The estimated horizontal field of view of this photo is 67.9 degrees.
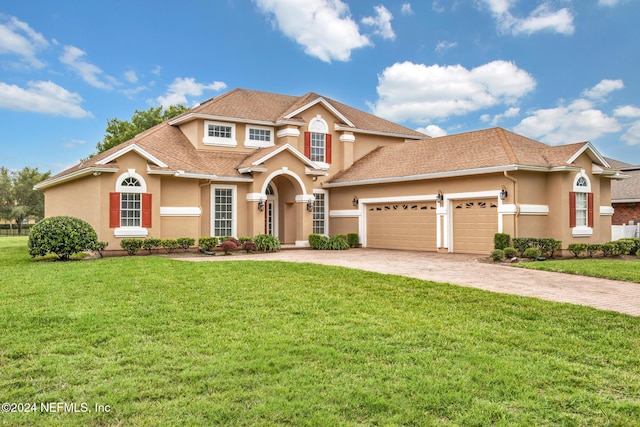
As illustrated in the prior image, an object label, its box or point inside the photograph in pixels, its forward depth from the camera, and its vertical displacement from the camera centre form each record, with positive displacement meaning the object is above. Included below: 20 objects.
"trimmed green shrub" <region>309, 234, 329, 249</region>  20.48 -0.92
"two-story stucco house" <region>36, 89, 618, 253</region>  17.19 +1.49
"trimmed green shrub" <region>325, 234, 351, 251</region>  20.54 -1.05
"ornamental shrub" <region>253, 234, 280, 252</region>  18.67 -0.90
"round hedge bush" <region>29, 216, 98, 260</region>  14.75 -0.53
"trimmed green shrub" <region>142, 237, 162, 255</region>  16.89 -0.81
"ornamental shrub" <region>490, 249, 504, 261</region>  15.17 -1.15
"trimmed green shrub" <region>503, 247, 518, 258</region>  15.53 -1.07
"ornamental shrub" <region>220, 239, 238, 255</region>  17.83 -0.98
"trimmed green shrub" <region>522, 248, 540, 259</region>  15.73 -1.12
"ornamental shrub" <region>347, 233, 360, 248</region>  21.95 -0.89
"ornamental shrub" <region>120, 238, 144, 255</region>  16.48 -0.85
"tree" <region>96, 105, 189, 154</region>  40.41 +8.43
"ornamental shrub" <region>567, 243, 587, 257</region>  16.52 -1.01
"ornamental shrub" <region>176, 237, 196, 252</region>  17.80 -0.82
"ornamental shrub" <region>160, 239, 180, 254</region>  17.33 -0.87
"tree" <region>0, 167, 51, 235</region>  51.97 +2.69
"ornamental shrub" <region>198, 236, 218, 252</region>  18.00 -0.86
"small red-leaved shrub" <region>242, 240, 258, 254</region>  18.30 -1.04
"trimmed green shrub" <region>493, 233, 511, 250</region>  16.53 -0.73
